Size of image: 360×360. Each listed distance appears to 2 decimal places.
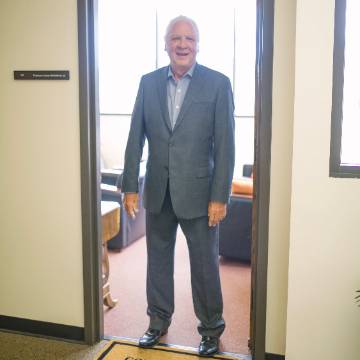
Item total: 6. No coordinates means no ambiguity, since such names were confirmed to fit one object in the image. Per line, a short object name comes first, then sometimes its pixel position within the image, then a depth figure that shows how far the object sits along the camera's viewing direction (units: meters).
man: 2.15
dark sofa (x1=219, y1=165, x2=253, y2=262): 3.51
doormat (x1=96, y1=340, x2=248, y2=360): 2.26
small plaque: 2.28
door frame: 2.02
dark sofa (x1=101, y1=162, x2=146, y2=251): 3.98
